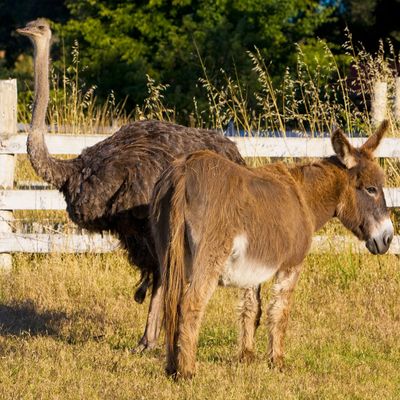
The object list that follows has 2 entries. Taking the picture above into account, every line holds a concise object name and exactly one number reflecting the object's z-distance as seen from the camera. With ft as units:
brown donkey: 40.06
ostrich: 50.57
